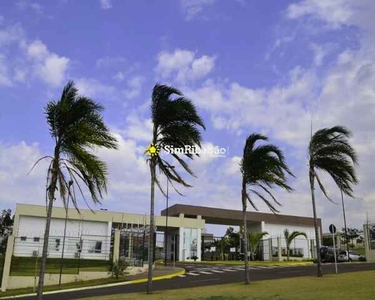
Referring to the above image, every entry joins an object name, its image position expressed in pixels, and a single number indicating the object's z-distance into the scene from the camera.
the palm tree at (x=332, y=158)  18.55
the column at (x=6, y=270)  20.33
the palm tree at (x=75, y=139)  11.62
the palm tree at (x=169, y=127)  15.31
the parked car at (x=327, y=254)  36.88
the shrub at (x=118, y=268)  22.55
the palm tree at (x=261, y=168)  16.83
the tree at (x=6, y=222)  57.38
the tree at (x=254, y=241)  49.25
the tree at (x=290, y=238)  49.62
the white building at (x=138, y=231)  26.19
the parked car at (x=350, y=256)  37.69
